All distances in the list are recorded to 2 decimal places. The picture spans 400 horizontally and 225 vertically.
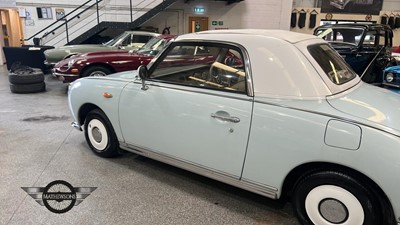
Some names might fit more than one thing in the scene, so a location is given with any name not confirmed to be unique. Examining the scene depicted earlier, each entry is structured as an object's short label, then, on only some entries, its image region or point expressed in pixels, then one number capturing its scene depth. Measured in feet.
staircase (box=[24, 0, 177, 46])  37.70
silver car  27.73
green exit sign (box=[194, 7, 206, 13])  45.70
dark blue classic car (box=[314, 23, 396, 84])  21.98
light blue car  6.37
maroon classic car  21.47
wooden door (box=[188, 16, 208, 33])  46.06
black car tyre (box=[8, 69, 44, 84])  23.08
